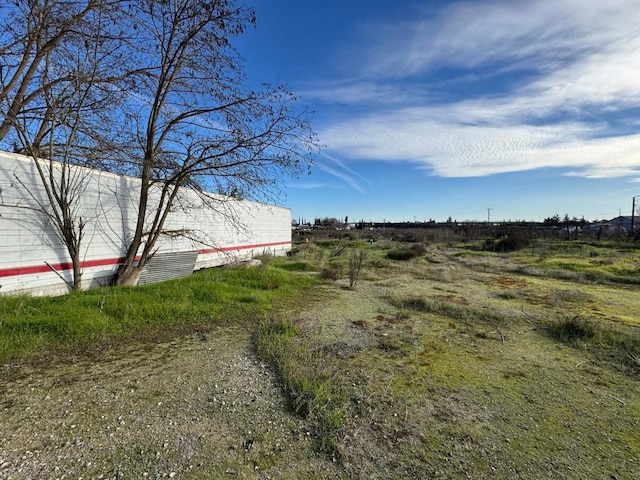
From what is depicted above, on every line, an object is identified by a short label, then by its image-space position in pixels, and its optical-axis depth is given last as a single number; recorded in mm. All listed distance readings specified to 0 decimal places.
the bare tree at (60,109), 5445
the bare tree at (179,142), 6578
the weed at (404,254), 16828
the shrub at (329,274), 10023
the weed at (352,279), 8562
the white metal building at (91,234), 5270
